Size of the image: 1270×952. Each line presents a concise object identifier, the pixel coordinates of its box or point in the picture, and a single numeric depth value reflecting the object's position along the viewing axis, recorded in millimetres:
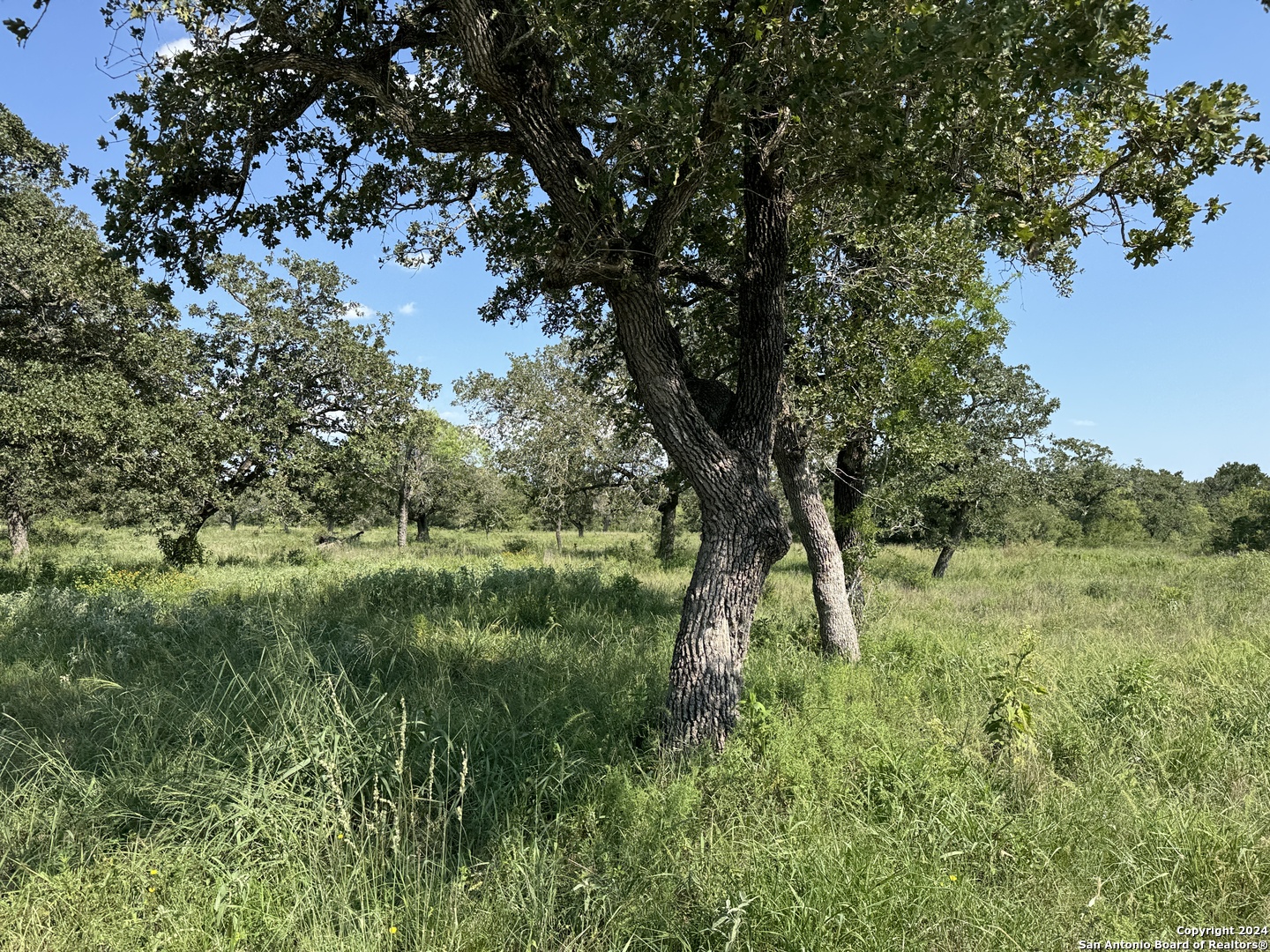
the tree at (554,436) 20625
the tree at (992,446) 17859
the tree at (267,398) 15359
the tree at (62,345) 12227
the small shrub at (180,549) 16469
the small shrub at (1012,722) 4371
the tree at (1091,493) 19656
